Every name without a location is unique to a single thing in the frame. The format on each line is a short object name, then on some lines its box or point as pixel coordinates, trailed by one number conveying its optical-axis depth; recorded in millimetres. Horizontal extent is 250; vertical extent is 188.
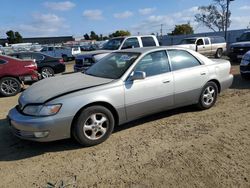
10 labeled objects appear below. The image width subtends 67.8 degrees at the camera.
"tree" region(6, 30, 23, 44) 55439
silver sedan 2837
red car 6135
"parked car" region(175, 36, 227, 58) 13105
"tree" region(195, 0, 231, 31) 38142
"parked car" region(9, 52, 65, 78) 8581
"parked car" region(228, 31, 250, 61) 10023
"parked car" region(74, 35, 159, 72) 7401
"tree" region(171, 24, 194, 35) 46564
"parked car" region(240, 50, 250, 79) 6089
